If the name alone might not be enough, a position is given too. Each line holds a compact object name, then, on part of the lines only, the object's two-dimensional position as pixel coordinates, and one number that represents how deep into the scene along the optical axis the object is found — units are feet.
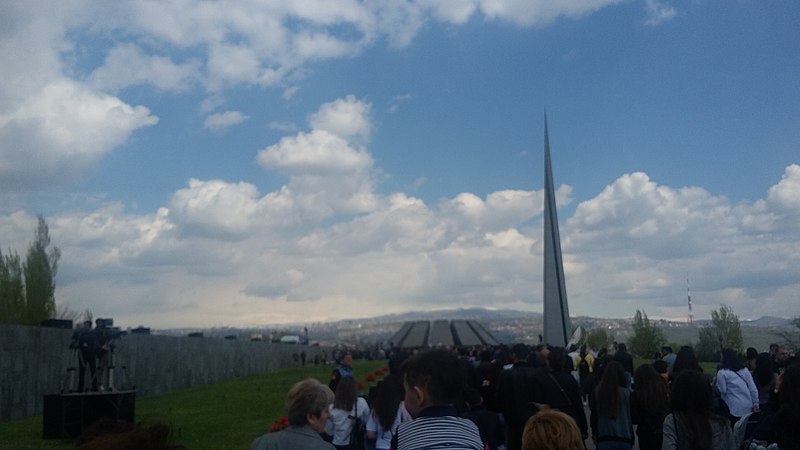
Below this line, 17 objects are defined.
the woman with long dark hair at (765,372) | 25.77
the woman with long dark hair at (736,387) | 29.09
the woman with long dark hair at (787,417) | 14.05
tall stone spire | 151.02
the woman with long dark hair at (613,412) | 24.23
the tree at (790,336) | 97.63
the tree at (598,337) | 227.61
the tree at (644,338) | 185.75
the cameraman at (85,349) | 52.65
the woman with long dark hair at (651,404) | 23.80
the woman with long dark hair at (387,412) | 23.22
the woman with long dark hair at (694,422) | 18.17
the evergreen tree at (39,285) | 105.60
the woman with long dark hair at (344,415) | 24.59
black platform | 48.06
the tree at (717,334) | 151.64
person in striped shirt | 12.06
